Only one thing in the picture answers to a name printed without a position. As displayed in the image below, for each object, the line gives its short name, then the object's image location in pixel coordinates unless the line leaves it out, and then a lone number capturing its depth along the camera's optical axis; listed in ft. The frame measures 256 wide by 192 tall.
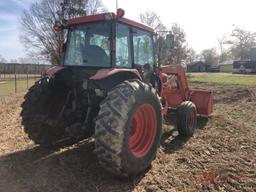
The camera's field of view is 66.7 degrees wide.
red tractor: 9.21
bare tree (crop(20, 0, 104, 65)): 60.64
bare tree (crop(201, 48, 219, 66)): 206.97
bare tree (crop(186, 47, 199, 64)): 195.10
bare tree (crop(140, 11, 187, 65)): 93.52
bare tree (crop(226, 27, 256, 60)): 187.78
